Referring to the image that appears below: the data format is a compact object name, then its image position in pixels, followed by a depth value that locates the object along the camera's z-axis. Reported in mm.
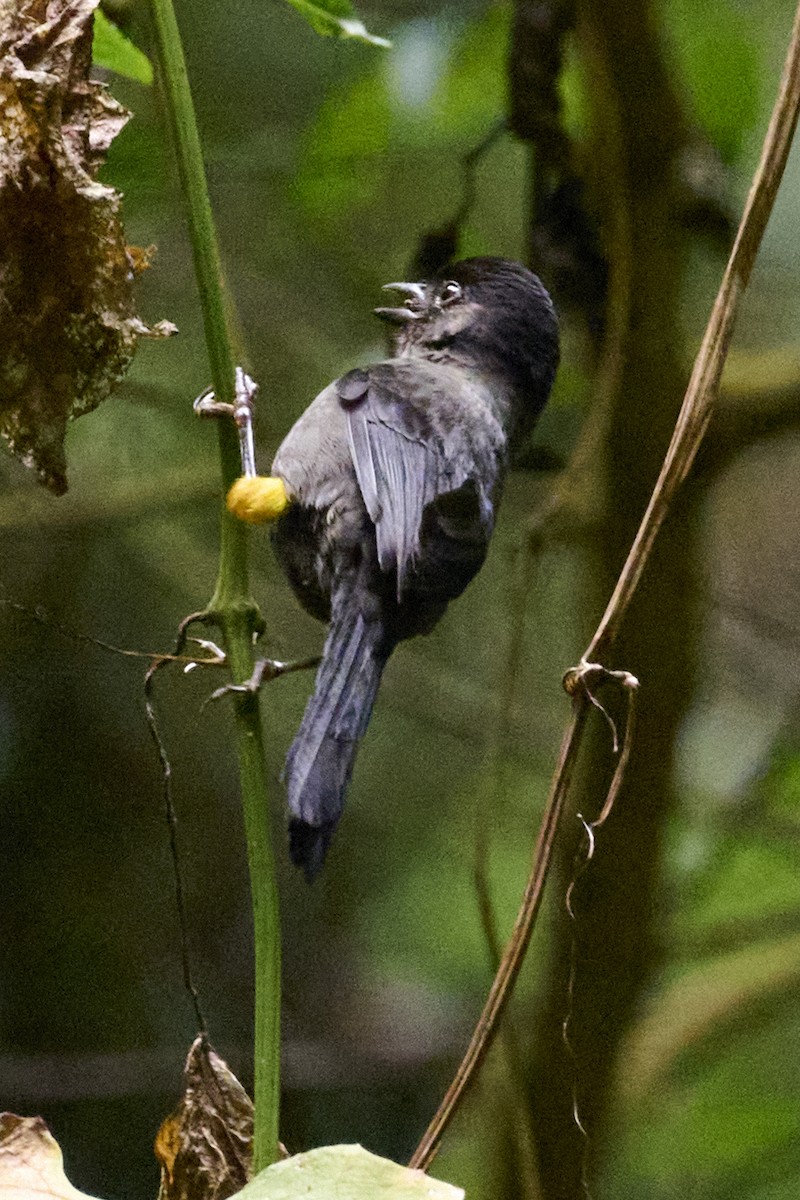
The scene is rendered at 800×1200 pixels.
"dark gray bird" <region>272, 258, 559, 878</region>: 5540
